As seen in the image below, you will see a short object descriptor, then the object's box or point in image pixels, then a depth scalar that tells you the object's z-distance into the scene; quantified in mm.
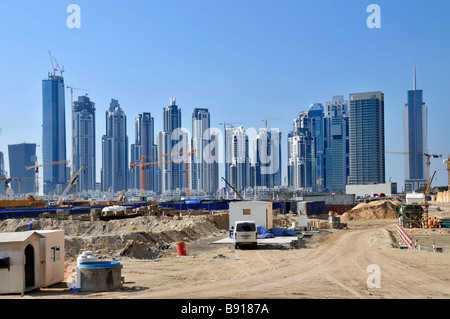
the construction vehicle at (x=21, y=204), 87438
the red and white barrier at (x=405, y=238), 34481
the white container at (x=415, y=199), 52362
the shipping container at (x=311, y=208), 77625
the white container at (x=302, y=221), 46062
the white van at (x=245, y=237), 31391
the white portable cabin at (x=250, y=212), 39906
